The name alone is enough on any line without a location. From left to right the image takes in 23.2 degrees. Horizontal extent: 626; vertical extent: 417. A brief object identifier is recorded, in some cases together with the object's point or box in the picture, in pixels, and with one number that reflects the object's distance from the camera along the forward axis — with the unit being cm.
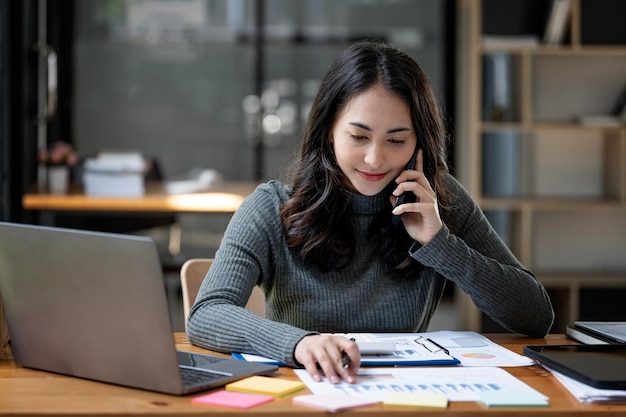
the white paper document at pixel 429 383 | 189
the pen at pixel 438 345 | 210
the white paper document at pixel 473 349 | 207
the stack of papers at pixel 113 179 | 470
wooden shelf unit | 518
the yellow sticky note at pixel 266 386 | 188
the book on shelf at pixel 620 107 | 525
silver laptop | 185
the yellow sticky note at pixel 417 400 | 182
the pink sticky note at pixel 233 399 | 183
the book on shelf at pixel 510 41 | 516
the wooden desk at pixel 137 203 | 421
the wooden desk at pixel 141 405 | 180
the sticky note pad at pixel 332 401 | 181
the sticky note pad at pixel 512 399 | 183
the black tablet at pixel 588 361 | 189
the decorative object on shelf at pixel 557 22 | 510
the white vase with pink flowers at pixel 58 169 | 480
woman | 230
